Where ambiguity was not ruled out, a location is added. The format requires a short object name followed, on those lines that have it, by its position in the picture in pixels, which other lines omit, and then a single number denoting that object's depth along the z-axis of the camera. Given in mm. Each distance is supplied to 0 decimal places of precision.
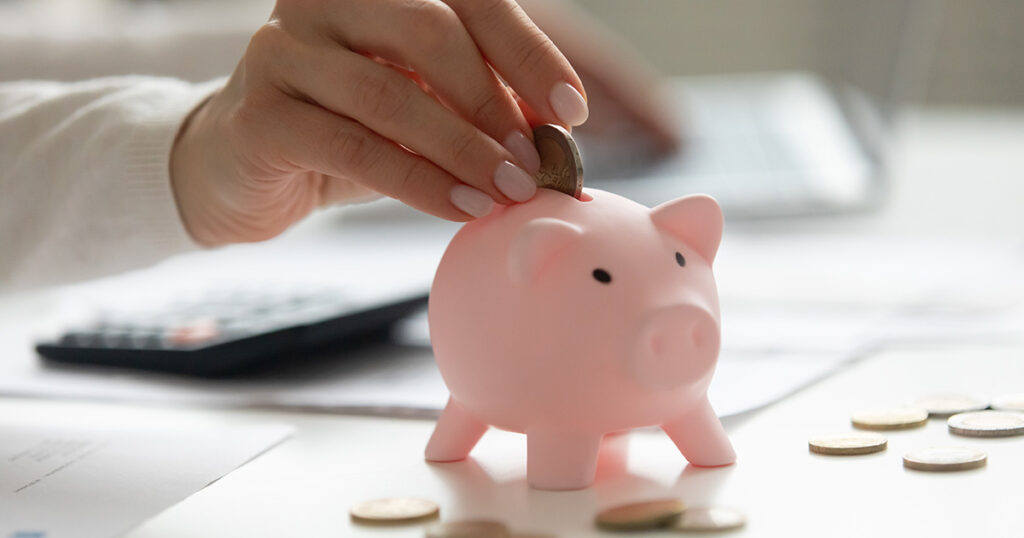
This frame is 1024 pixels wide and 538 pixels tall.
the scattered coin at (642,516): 587
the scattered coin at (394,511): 598
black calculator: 809
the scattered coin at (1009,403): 695
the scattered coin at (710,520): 582
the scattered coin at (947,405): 695
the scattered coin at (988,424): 659
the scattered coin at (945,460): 626
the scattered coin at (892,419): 679
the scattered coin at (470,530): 581
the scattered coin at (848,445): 649
